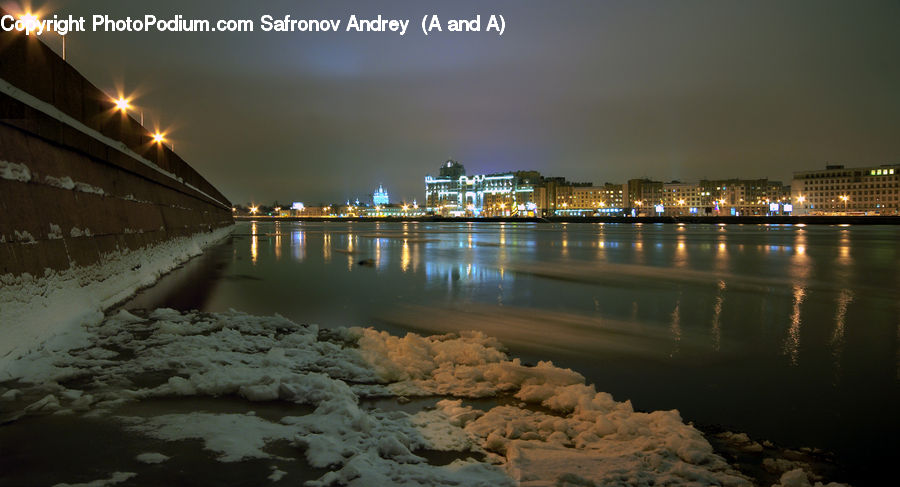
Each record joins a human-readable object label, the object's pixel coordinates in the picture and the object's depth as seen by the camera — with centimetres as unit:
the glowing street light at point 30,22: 858
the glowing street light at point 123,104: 1500
